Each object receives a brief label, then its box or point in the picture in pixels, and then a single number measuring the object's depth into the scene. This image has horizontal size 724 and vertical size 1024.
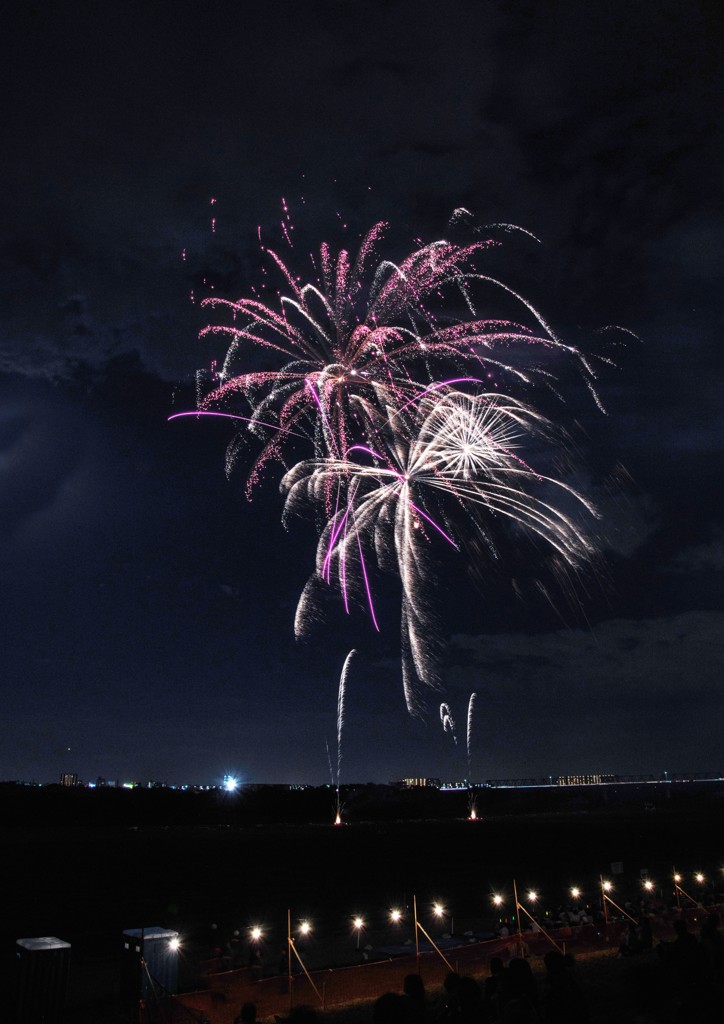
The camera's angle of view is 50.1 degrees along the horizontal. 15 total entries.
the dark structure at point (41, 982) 11.55
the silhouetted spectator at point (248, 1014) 7.69
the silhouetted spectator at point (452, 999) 7.10
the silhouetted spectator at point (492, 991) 8.85
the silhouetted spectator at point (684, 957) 7.63
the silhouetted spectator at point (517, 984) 7.66
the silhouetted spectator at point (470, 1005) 6.64
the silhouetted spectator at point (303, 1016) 5.20
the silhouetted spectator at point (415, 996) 6.70
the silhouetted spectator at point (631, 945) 17.52
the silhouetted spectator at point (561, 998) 6.80
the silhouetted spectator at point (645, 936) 17.72
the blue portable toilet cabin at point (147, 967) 12.90
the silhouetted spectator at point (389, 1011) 5.16
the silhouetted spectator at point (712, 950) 9.08
